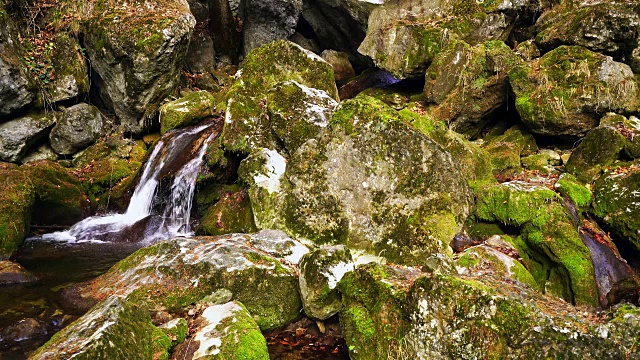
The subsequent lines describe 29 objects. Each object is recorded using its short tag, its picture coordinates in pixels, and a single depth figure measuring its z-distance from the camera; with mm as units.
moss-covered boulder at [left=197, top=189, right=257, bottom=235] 8945
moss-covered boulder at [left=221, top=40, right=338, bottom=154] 10453
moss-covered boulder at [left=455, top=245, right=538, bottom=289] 6926
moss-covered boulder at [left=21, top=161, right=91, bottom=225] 10629
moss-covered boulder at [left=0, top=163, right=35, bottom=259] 8703
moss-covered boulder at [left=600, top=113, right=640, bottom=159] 9570
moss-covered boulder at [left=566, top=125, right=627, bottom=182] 9742
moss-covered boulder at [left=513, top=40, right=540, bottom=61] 13562
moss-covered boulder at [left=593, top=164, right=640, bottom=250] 7953
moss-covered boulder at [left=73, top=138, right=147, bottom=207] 12492
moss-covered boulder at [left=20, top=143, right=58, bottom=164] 13377
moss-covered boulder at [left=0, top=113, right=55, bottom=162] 12625
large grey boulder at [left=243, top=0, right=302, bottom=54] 19062
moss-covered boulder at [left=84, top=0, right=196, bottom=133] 13680
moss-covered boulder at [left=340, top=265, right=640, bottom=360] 3811
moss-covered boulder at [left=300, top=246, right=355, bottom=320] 5742
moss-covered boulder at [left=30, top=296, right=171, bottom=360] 3877
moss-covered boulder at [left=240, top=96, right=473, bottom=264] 7598
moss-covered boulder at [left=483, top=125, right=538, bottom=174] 11055
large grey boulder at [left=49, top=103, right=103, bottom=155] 13688
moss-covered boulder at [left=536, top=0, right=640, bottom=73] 11781
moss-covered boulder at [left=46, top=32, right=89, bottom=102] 13990
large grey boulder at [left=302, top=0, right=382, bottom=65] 17422
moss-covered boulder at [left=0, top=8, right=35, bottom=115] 12148
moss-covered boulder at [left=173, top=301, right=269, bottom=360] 4645
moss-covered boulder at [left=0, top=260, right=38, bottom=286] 7324
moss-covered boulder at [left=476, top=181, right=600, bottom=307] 7156
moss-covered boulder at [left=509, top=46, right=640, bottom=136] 11109
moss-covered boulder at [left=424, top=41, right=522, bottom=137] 12898
